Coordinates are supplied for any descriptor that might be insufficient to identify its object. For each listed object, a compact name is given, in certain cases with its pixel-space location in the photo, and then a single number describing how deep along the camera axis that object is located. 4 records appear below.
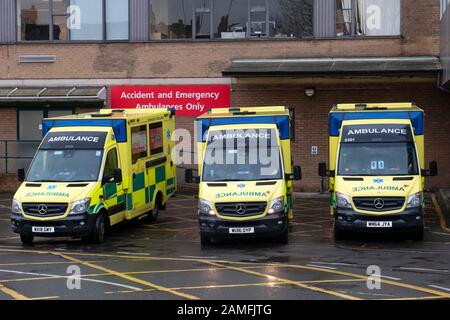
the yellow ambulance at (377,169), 18.56
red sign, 31.06
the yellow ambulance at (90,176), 18.84
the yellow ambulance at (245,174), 18.19
